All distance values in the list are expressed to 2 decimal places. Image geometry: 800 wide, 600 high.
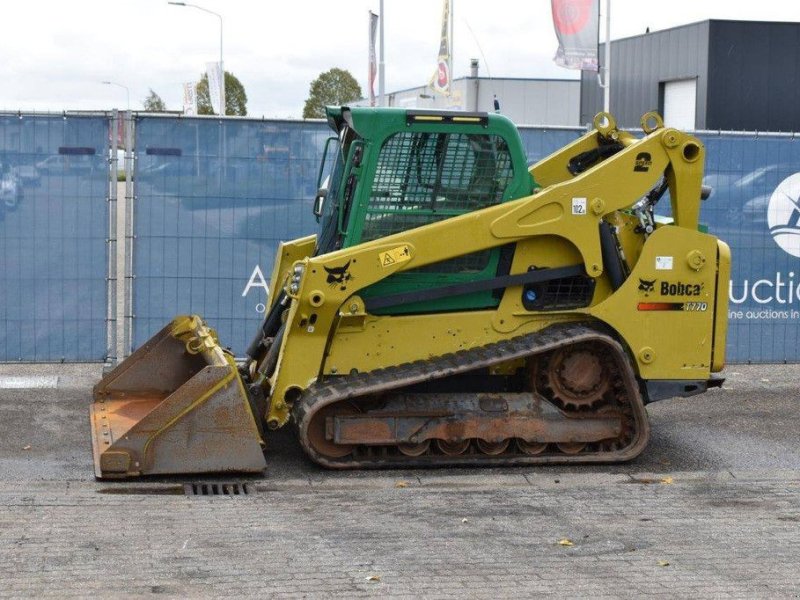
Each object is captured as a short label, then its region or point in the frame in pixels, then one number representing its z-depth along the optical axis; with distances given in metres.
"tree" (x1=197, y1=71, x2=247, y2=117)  64.19
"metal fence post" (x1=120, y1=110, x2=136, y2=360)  12.74
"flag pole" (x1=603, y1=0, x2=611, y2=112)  29.87
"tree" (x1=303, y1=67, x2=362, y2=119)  65.50
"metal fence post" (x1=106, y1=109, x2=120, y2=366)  12.76
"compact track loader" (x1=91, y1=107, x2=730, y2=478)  9.05
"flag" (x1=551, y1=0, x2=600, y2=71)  27.20
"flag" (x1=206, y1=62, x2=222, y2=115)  41.66
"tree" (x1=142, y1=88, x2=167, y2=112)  77.69
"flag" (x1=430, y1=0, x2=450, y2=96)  35.69
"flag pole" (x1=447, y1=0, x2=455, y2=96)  35.91
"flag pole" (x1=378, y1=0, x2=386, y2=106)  37.72
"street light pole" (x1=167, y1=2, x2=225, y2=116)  38.05
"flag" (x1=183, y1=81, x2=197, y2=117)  40.28
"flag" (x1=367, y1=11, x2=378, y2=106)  38.30
